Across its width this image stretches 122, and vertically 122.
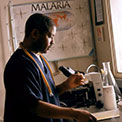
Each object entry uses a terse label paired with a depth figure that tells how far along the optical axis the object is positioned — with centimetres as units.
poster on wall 310
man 133
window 277
